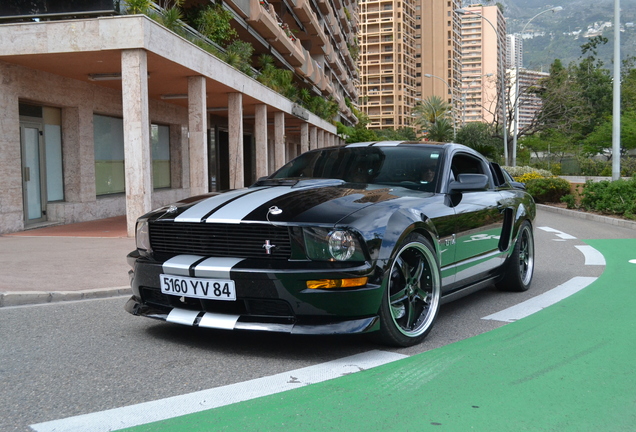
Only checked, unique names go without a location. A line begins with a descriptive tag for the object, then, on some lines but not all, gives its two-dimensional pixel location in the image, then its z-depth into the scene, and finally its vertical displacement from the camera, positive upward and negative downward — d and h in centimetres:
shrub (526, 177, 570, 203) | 2323 -73
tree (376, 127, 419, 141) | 10885 +677
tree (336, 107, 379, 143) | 4925 +298
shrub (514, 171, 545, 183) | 2881 -31
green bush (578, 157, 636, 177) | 3582 +12
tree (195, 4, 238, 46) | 1944 +456
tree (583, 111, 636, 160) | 4712 +243
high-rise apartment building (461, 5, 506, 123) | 18050 +4115
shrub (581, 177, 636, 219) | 1656 -79
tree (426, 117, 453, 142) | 8894 +548
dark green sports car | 388 -51
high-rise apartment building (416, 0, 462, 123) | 15038 +2917
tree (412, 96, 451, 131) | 10539 +991
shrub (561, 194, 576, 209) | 2084 -104
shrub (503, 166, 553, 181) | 3120 -9
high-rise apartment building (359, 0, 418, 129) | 13638 +2354
